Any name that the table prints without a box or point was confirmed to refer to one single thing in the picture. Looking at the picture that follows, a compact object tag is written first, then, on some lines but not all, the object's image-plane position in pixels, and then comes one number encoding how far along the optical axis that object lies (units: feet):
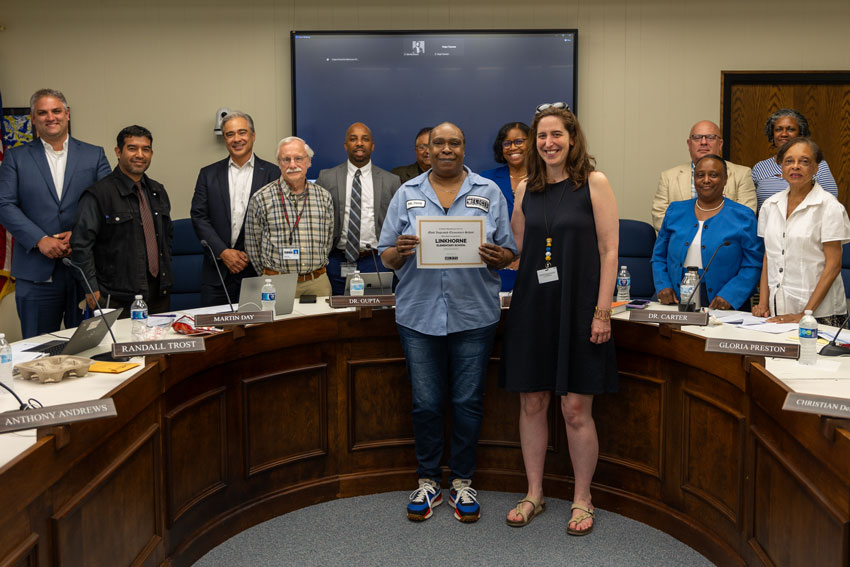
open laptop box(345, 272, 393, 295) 10.46
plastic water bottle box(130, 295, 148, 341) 8.36
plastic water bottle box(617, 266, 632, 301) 10.46
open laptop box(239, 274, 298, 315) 9.09
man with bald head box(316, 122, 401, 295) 12.31
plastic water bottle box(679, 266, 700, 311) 9.53
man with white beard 10.96
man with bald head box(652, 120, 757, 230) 12.78
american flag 16.06
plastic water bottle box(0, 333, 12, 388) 6.32
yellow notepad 6.98
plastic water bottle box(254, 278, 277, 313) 9.26
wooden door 16.55
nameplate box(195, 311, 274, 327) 8.49
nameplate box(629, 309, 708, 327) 8.49
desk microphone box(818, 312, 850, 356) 7.48
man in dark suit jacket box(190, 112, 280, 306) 11.91
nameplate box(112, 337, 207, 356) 7.16
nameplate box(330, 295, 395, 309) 9.96
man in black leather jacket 11.12
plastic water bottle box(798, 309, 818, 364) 7.10
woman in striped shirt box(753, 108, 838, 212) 12.78
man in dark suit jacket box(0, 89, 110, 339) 11.82
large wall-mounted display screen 16.34
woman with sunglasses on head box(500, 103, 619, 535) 8.45
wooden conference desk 5.58
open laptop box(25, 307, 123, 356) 7.59
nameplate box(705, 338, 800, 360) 6.90
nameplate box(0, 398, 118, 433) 4.95
